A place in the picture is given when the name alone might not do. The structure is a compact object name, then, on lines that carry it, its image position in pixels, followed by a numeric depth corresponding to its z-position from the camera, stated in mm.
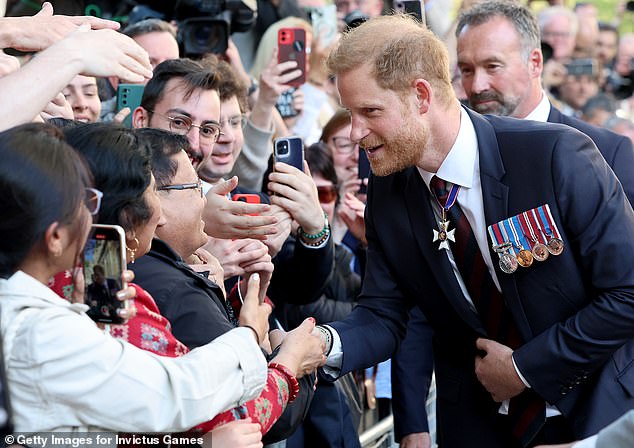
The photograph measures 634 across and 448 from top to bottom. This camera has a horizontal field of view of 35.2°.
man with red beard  2994
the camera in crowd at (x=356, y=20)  4599
